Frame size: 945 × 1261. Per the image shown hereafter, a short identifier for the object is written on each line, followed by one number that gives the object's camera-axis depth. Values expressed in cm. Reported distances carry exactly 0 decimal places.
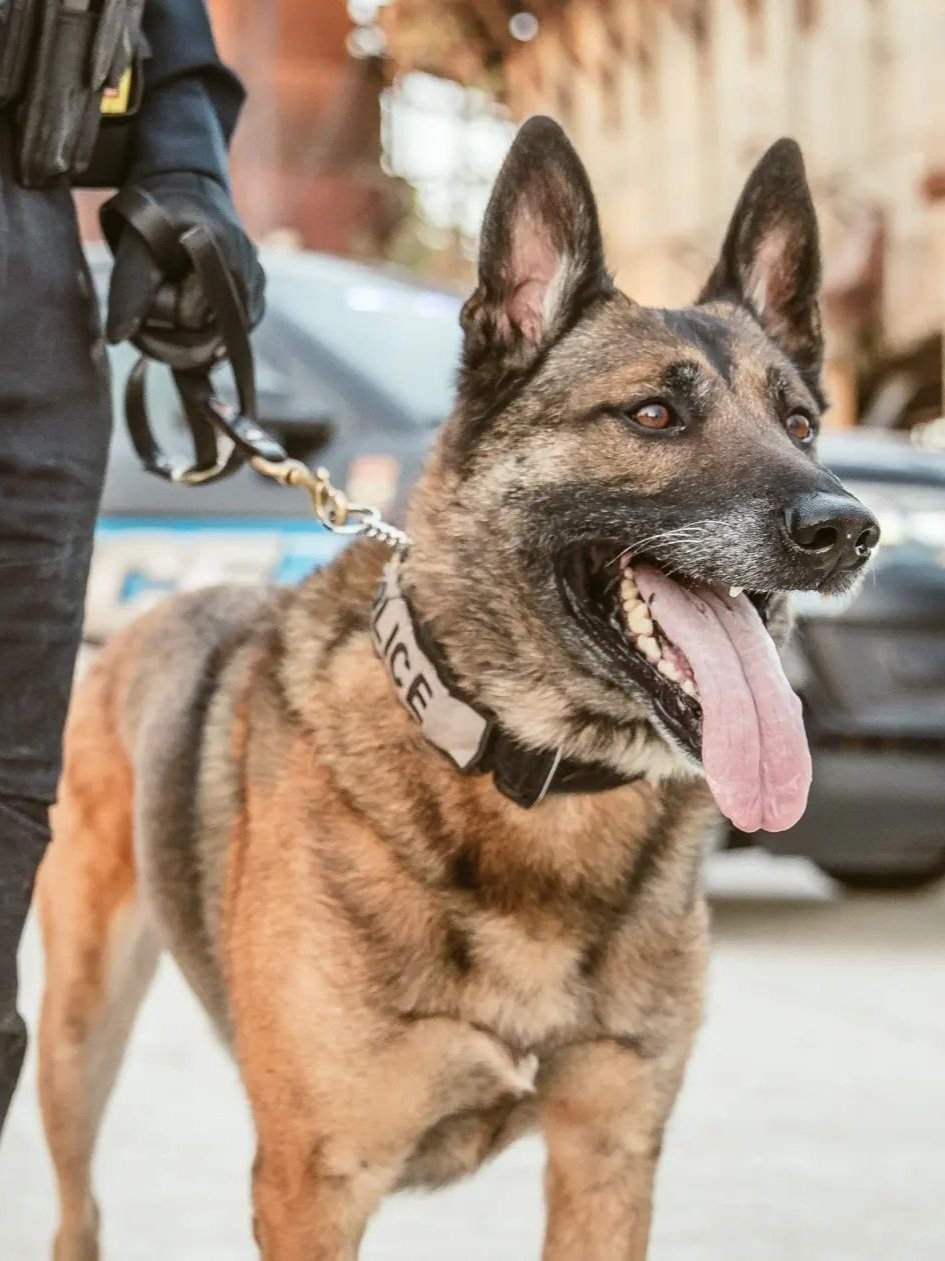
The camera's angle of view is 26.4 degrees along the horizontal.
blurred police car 586
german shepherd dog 271
